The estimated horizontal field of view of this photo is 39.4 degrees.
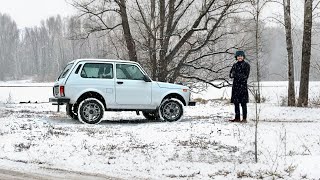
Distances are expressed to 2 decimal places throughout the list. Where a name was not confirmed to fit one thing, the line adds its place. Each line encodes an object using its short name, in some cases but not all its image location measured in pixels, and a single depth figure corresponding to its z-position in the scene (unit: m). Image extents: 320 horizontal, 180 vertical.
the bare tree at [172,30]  19.75
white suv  12.16
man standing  11.93
